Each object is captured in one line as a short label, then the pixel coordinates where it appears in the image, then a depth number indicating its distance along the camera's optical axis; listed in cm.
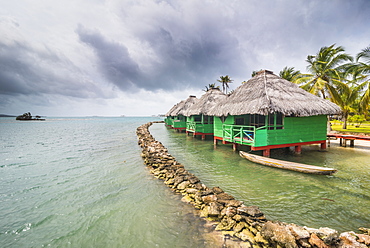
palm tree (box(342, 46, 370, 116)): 1390
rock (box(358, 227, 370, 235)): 368
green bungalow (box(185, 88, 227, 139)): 1758
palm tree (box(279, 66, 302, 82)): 2253
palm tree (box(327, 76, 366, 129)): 1580
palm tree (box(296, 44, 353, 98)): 1645
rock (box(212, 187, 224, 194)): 557
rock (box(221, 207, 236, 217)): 423
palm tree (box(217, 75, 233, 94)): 4125
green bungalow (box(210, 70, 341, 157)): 935
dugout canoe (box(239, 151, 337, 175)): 683
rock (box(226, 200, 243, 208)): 456
